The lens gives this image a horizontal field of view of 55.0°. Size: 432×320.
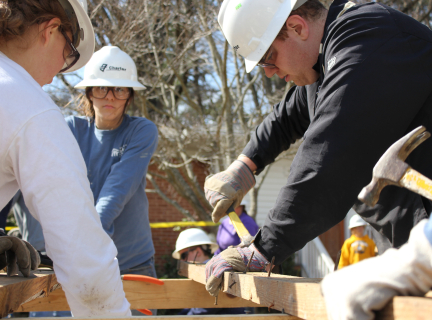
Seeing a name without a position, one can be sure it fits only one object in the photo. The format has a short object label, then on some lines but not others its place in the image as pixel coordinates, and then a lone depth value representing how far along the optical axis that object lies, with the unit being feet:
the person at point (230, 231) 20.59
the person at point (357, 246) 23.30
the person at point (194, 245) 16.53
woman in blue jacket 9.66
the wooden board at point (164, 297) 9.19
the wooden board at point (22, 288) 4.61
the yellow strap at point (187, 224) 27.09
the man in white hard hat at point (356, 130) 5.44
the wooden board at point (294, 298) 2.78
